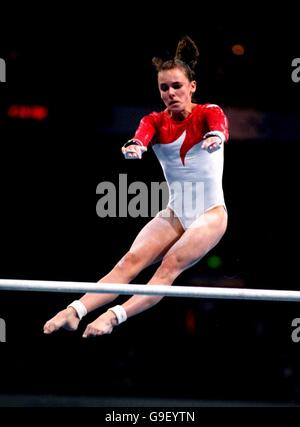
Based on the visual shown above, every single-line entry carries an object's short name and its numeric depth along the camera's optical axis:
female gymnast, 8.61
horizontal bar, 7.35
